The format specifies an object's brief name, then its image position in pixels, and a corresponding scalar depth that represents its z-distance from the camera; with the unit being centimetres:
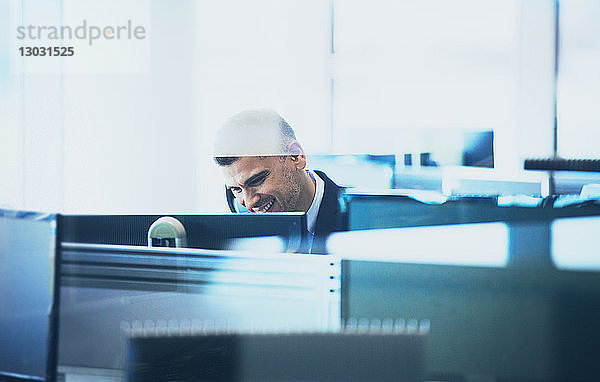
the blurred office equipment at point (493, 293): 316
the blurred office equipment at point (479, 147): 315
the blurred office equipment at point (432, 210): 322
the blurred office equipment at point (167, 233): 311
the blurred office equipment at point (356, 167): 317
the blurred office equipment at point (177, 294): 284
